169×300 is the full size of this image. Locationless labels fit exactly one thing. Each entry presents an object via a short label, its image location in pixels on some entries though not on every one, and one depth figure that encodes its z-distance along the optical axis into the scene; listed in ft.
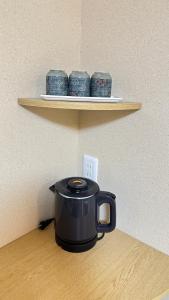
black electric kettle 2.68
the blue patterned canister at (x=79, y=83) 2.52
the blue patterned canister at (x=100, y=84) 2.55
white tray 2.42
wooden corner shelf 2.31
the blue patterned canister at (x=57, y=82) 2.54
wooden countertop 2.37
